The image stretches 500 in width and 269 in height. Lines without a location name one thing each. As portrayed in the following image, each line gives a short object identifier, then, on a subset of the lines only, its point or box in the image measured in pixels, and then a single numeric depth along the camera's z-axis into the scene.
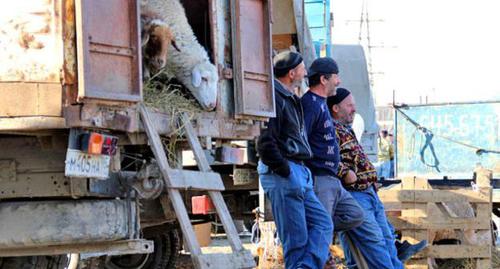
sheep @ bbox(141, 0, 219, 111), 12.14
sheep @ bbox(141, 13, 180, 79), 11.76
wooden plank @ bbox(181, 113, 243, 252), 11.06
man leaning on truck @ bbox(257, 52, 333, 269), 12.67
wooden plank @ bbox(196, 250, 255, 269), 10.28
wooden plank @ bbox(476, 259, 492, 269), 18.72
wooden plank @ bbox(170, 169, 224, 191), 10.69
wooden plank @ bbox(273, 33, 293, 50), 19.31
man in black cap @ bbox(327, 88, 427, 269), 14.77
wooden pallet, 18.45
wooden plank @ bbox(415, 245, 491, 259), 18.50
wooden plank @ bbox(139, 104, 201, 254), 10.44
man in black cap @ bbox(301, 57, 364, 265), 13.73
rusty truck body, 9.84
